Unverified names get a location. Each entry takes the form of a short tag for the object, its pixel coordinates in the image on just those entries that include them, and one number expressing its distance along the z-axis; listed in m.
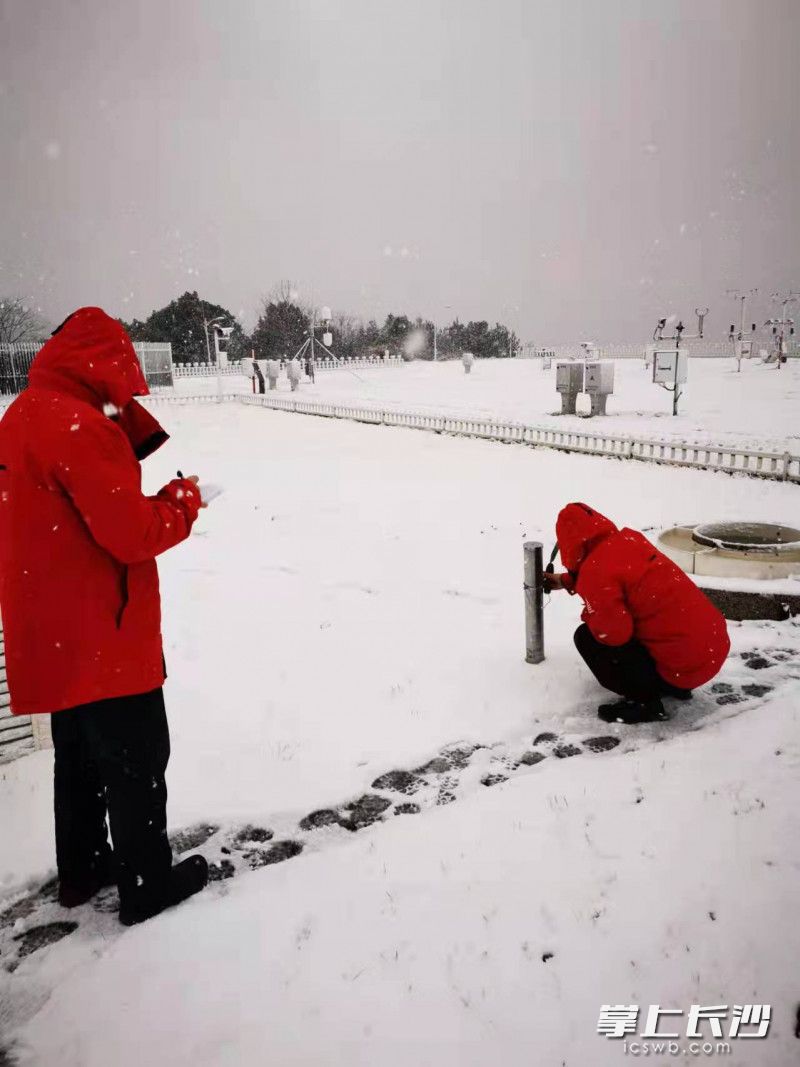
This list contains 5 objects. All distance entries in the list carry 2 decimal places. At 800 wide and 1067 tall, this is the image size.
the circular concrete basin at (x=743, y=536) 5.74
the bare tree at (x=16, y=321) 48.47
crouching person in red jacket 3.58
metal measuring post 4.48
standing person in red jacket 2.00
